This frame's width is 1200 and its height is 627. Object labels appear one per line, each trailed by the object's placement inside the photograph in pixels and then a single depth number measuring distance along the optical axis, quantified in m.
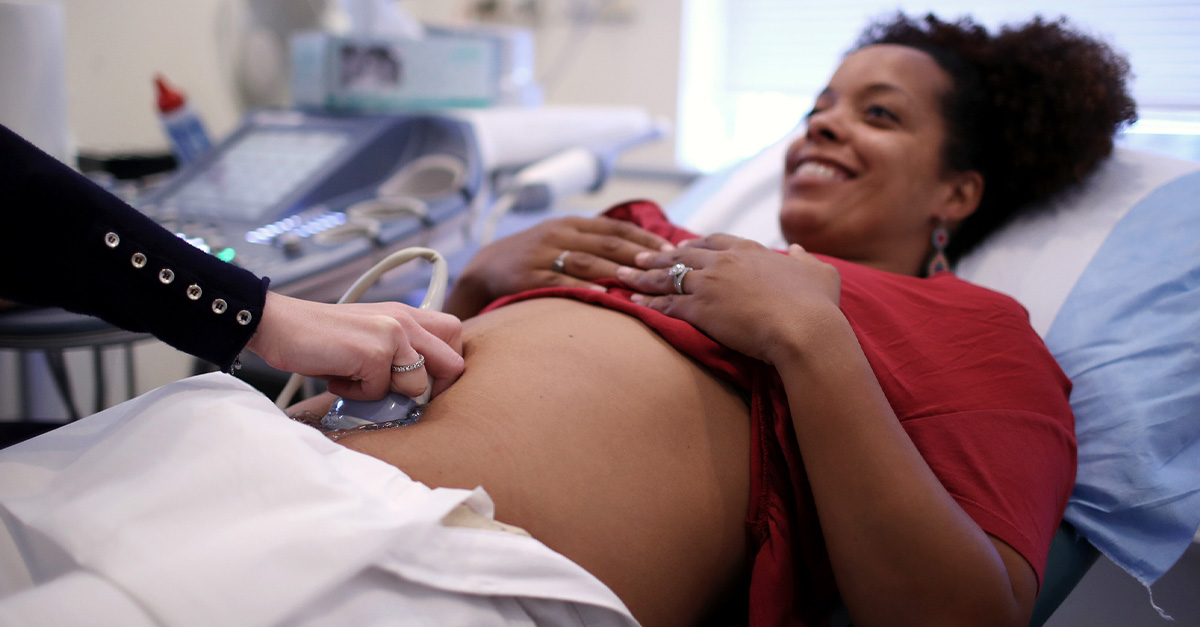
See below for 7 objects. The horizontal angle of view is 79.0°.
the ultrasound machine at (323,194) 1.05
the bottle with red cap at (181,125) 1.49
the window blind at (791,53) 1.87
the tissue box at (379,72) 1.54
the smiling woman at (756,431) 0.63
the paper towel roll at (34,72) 1.01
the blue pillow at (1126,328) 0.83
